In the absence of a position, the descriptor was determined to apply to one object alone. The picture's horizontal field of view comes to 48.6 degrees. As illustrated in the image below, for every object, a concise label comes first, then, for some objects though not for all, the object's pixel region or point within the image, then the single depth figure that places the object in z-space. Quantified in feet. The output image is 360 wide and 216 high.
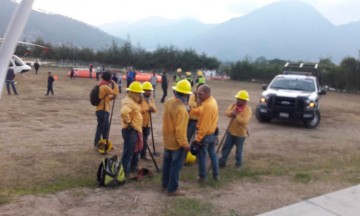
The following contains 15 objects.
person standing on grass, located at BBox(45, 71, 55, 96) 66.60
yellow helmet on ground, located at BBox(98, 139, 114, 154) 28.48
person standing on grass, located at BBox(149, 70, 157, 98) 72.06
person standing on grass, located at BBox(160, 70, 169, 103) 66.89
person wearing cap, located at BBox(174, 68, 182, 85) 62.62
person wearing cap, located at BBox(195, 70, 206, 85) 53.65
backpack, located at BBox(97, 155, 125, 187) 21.42
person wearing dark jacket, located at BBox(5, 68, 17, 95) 64.81
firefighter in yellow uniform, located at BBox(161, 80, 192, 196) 19.85
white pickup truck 43.93
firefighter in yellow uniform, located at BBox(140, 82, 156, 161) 26.15
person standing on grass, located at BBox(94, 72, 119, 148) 28.50
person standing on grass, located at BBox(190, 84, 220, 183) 22.39
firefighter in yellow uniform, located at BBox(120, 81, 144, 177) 22.71
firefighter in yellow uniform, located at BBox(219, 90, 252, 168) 26.22
